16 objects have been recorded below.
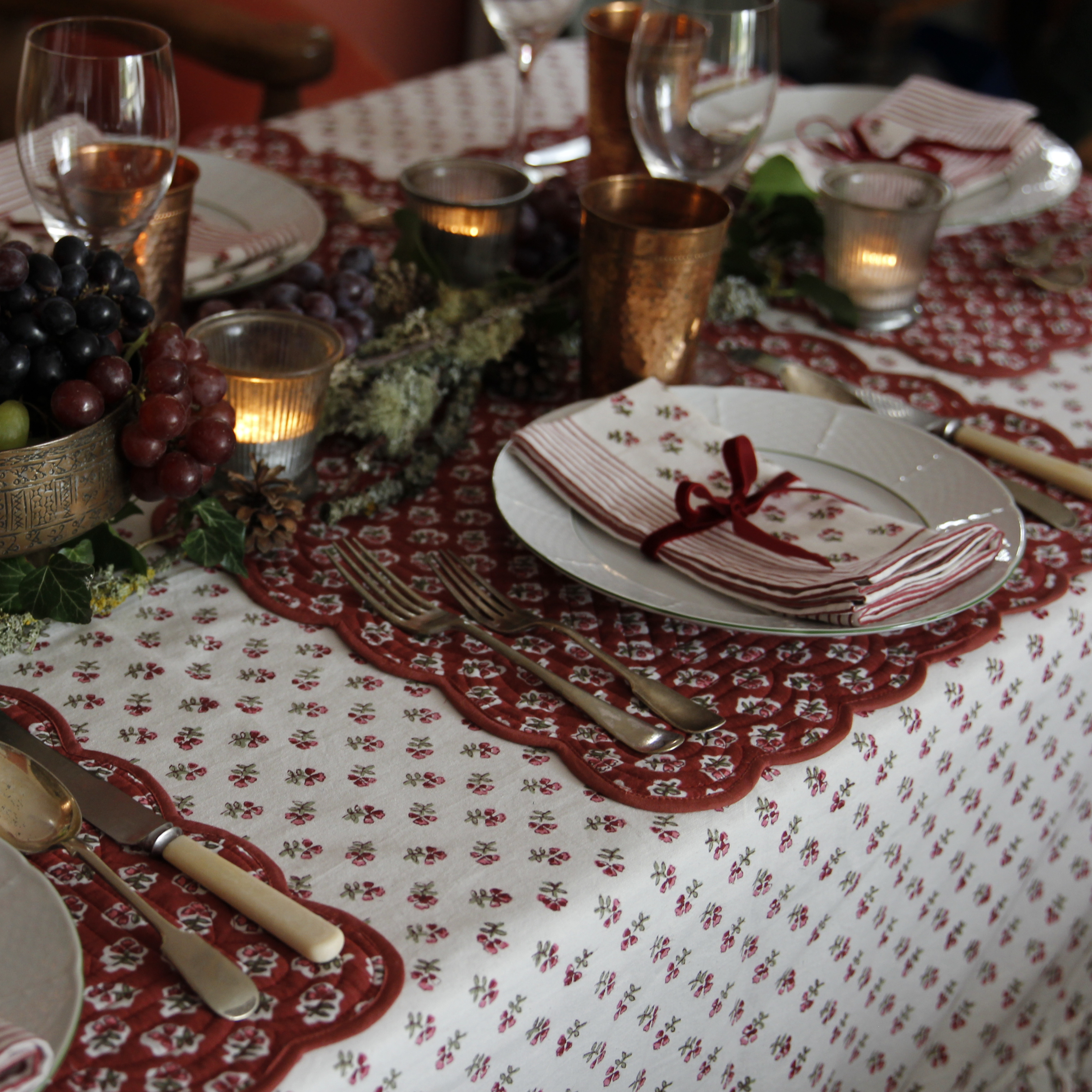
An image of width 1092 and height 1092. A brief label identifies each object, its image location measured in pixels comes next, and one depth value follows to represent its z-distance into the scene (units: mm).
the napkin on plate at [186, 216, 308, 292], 969
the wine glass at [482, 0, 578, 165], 1257
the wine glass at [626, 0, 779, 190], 986
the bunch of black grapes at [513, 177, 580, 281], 1074
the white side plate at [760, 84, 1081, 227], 1249
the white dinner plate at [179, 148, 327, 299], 985
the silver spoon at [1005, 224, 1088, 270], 1263
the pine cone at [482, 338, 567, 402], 960
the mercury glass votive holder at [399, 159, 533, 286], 1006
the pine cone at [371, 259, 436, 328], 946
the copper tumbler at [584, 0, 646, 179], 1152
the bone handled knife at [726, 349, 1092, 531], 861
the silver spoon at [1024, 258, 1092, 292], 1224
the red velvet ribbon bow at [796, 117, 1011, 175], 1284
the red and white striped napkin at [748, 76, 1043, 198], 1301
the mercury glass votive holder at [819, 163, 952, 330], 1078
